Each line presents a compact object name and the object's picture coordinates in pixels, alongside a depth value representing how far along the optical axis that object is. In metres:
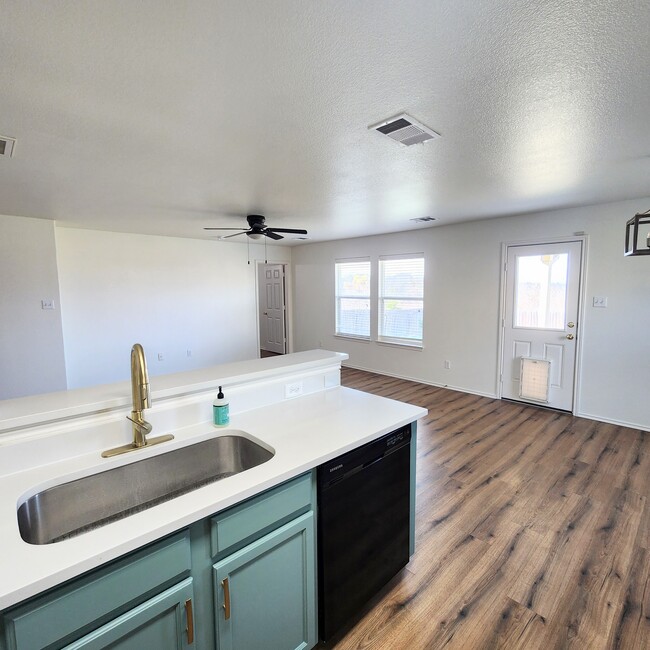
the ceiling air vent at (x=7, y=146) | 2.07
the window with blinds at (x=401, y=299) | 5.65
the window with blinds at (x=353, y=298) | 6.43
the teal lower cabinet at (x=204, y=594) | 0.84
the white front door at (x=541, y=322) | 4.11
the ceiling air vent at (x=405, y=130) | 1.91
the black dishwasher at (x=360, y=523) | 1.44
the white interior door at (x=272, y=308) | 8.02
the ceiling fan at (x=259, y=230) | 3.88
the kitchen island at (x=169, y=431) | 0.87
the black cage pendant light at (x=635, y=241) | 1.94
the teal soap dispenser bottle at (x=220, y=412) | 1.66
